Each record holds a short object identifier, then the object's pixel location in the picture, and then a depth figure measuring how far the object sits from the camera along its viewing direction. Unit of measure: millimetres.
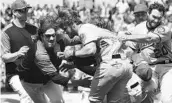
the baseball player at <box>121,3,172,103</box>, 11868
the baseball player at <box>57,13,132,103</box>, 10737
